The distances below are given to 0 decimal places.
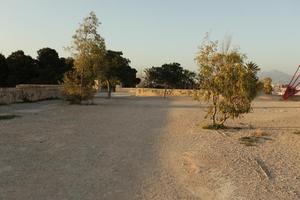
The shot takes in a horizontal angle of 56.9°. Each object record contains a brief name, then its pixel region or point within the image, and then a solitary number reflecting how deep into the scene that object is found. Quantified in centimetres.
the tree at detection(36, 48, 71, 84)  3199
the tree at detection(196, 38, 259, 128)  998
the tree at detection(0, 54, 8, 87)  2852
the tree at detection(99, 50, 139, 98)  2062
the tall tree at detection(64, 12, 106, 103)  1884
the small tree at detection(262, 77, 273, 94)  3432
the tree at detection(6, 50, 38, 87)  2910
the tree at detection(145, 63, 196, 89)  4584
